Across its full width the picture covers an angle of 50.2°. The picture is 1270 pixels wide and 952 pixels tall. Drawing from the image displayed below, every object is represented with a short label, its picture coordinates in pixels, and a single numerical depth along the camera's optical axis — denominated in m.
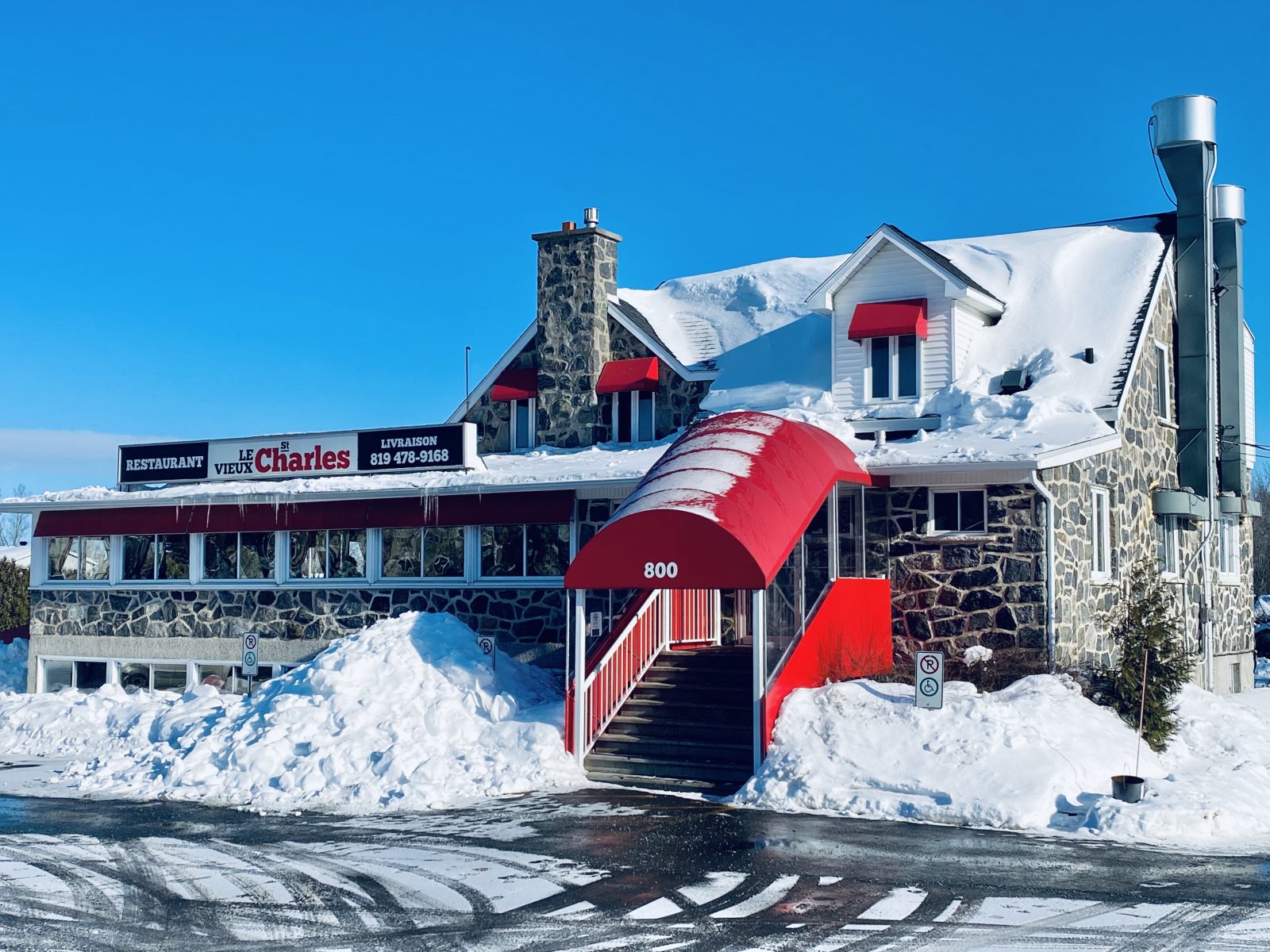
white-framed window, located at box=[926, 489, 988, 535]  19.34
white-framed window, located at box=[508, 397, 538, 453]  27.11
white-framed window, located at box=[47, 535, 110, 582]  25.81
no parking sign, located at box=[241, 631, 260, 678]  21.16
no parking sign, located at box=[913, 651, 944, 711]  16.03
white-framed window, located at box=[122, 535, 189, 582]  25.03
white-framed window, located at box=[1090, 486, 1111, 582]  20.48
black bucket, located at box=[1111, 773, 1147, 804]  14.04
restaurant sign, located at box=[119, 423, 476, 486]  23.42
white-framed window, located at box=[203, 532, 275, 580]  24.27
